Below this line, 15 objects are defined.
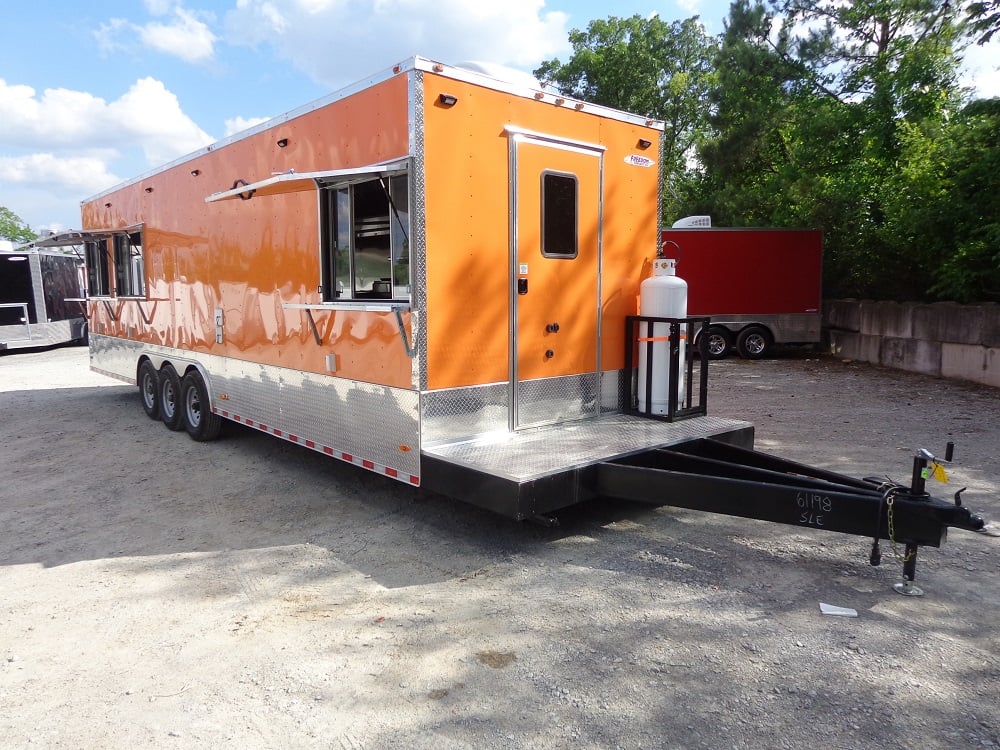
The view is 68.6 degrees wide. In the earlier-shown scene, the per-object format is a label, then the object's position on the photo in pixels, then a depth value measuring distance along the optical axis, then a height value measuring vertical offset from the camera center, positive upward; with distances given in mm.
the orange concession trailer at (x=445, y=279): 4504 +80
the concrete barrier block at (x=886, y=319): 12555 -589
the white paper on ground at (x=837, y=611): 3535 -1565
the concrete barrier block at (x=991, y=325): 10523 -578
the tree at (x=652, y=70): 30266 +9225
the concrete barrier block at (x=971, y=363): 10534 -1154
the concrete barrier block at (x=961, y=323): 10859 -568
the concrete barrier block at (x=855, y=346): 13453 -1132
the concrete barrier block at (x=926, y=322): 11750 -594
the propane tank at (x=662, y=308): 5562 -151
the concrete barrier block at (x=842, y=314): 14156 -547
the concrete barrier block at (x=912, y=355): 11828 -1155
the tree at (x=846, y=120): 13352 +3296
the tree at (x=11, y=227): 64750 +6155
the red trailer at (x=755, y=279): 14195 +157
